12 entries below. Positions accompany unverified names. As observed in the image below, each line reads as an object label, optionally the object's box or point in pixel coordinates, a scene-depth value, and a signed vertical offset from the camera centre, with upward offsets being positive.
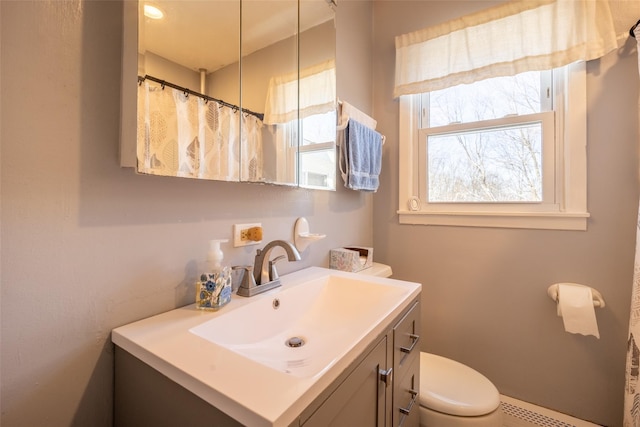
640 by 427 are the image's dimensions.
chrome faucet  0.88 -0.20
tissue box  1.41 -0.24
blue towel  1.42 +0.30
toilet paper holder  1.23 -0.37
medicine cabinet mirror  0.68 +0.38
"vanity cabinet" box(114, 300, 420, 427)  0.49 -0.38
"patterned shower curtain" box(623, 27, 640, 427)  1.08 -0.55
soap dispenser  0.76 -0.20
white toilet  1.04 -0.73
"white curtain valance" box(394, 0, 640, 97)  1.24 +0.87
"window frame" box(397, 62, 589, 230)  1.30 +0.12
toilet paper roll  1.20 -0.42
